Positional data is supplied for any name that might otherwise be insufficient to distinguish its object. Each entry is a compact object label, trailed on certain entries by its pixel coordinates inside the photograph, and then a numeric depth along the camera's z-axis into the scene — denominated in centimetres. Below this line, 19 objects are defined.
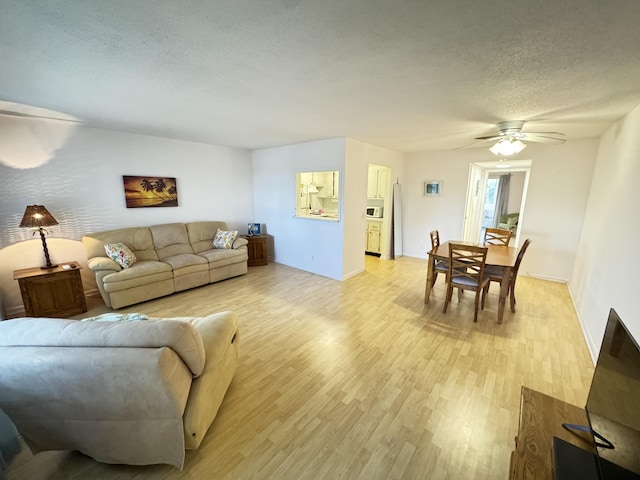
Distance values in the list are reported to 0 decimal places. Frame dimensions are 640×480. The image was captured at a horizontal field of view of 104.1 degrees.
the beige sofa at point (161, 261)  326
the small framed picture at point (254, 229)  530
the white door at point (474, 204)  511
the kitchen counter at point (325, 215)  438
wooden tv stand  99
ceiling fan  279
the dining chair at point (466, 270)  288
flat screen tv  82
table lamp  284
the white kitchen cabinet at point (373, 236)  586
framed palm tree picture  395
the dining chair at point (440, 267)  332
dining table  291
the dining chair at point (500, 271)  299
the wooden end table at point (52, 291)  286
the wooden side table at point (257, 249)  506
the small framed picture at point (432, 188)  538
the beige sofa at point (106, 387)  116
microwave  586
